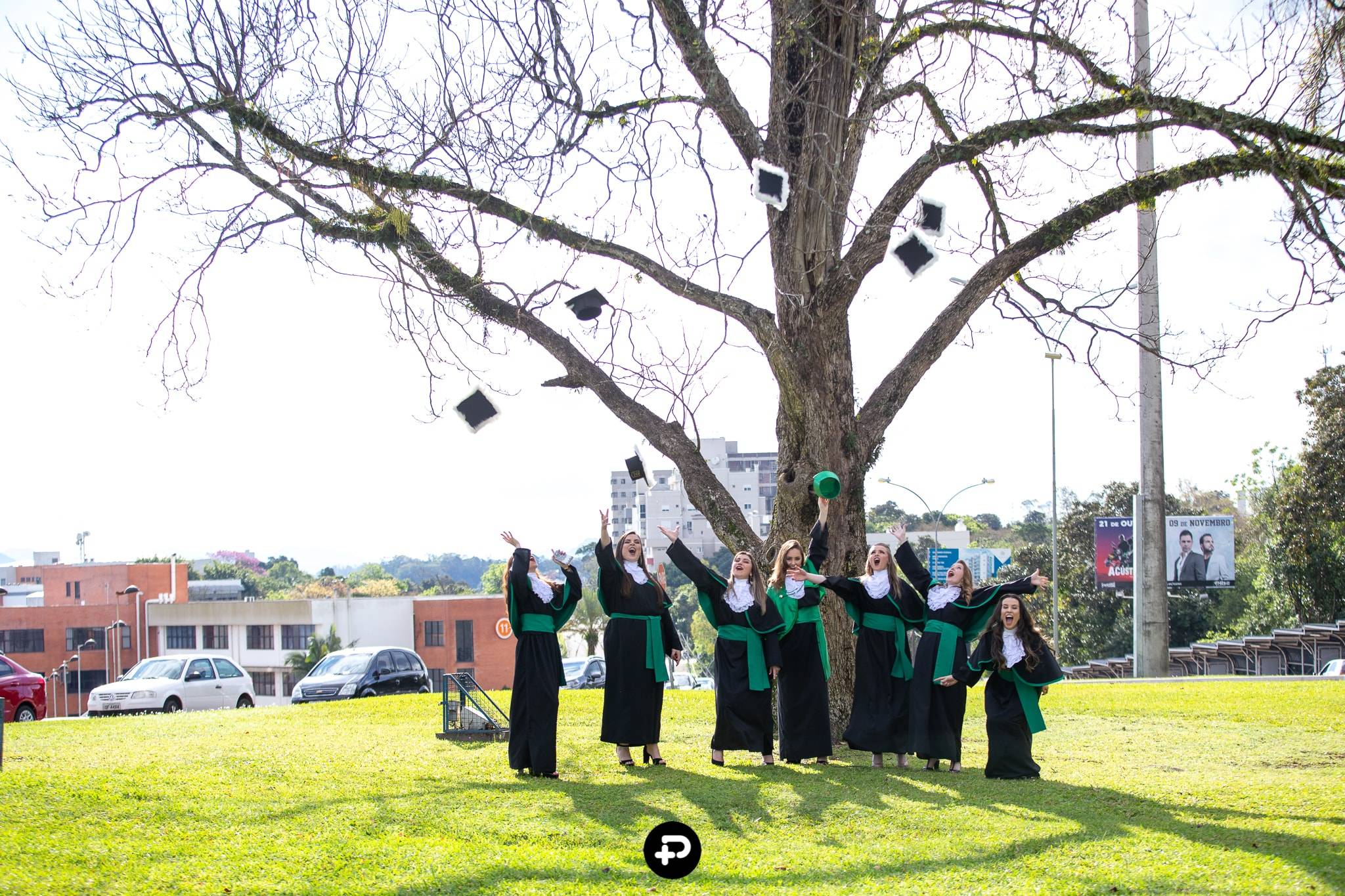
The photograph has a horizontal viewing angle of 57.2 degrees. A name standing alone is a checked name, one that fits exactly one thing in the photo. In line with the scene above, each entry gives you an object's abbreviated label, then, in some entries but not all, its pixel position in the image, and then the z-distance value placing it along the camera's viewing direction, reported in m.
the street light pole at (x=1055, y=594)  35.60
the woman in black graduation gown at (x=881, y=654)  10.41
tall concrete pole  18.98
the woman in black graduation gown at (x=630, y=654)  10.41
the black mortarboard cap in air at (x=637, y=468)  10.99
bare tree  11.89
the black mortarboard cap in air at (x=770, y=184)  11.78
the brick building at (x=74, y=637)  56.56
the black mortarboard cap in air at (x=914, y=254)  12.01
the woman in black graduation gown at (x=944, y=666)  10.15
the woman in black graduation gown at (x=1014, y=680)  9.62
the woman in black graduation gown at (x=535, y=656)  9.77
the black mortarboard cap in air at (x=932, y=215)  12.12
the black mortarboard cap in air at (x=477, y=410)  12.16
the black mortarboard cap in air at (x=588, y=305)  12.71
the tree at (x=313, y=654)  54.00
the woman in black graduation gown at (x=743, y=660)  10.42
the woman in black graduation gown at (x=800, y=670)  10.50
